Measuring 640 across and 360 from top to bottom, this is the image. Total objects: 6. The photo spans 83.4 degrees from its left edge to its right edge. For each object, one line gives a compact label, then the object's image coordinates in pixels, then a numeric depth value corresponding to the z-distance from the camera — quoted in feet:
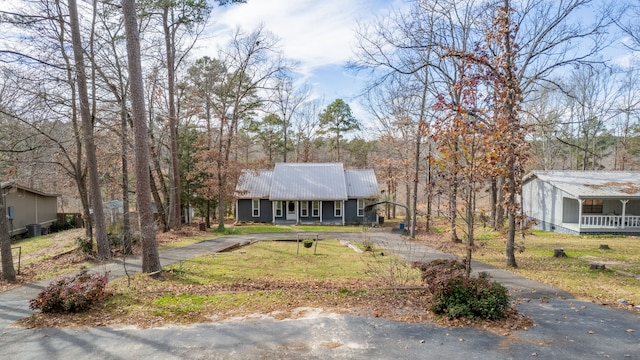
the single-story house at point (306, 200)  99.19
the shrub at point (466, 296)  20.84
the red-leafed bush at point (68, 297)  22.34
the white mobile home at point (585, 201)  68.59
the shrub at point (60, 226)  85.56
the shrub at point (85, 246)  43.47
